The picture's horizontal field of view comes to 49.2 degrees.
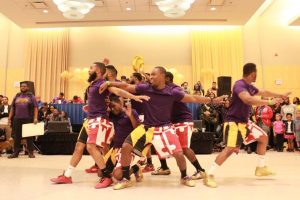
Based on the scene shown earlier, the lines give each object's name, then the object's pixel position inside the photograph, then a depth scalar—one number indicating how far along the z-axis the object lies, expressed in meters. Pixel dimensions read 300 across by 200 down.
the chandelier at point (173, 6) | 8.99
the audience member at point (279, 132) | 9.33
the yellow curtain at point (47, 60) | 14.94
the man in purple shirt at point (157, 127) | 3.63
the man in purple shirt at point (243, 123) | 3.86
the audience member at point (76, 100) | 11.88
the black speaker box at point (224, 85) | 10.88
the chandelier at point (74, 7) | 8.61
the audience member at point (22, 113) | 7.46
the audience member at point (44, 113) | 9.72
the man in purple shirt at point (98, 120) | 3.81
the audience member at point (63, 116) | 9.53
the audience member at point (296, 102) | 11.11
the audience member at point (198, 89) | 11.60
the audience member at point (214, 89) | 12.14
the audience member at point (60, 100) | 11.48
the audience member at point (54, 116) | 9.53
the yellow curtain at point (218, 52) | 14.83
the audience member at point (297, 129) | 9.15
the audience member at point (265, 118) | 9.37
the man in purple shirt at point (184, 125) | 4.16
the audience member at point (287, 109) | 10.46
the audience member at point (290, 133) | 9.52
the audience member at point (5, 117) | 8.59
